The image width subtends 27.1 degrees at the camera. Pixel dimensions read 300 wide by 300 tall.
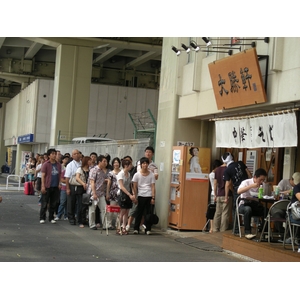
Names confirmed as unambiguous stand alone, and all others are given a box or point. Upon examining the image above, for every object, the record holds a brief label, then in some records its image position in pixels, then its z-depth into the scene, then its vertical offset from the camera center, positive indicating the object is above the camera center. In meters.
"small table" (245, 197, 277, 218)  11.89 -0.50
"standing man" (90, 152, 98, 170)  17.94 +0.08
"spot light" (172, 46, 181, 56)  16.52 +3.13
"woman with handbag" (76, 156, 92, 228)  16.59 -0.54
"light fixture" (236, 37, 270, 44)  12.66 +2.74
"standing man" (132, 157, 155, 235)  15.22 -0.57
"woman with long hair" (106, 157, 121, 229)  16.05 -0.59
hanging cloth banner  12.15 +0.89
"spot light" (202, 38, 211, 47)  14.47 +2.98
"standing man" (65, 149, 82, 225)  16.81 -0.80
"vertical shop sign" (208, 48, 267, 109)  12.76 +2.00
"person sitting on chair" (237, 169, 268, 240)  12.39 -0.66
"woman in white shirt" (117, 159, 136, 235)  15.20 -0.74
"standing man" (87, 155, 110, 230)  15.88 -0.62
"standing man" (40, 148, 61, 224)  16.45 -0.65
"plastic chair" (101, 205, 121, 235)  15.49 -1.15
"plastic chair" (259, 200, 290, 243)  11.48 -0.61
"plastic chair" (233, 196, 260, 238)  12.58 -0.85
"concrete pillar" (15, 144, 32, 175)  50.75 +0.70
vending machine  16.52 -0.50
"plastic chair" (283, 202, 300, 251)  10.95 -0.89
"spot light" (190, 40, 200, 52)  15.16 +2.98
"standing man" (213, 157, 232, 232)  15.30 -0.79
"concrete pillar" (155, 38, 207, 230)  17.36 +1.11
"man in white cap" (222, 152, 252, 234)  14.57 -0.05
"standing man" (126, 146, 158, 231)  15.51 -0.08
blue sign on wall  41.46 +1.30
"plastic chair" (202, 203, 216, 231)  15.77 -1.04
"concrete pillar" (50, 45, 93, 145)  35.19 +4.12
